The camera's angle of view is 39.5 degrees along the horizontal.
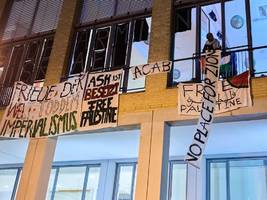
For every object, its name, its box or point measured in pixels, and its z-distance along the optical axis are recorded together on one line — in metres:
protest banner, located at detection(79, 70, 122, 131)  7.44
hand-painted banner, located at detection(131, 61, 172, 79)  7.13
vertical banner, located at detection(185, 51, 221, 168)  5.28
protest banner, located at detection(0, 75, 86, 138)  7.82
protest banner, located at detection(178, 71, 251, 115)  6.35
